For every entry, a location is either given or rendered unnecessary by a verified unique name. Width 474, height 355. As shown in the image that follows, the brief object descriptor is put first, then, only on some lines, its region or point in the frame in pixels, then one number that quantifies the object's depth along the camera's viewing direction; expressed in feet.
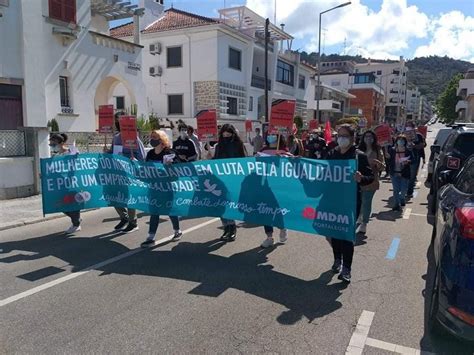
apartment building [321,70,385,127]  278.91
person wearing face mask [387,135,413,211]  31.81
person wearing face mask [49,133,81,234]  24.84
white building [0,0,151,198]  37.11
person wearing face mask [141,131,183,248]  21.94
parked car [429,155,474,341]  10.07
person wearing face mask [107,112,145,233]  25.20
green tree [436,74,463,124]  276.00
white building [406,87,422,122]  464.61
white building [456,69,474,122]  187.75
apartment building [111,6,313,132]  93.56
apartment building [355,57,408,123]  379.76
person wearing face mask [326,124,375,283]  16.66
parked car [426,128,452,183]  42.44
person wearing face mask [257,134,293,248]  21.56
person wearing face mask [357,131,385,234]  22.75
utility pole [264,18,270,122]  80.38
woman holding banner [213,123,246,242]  23.18
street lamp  91.51
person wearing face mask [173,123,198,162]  25.29
